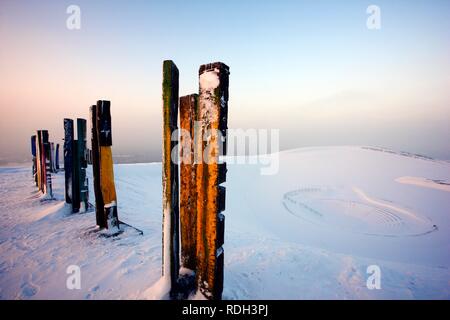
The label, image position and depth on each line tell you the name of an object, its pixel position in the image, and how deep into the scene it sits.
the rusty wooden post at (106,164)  4.39
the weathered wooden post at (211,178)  2.45
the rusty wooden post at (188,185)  2.76
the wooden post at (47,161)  7.81
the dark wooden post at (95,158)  4.65
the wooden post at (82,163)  6.01
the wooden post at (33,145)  12.41
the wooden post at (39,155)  8.09
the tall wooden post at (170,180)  2.70
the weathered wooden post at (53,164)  13.49
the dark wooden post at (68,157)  6.27
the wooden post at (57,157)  15.57
